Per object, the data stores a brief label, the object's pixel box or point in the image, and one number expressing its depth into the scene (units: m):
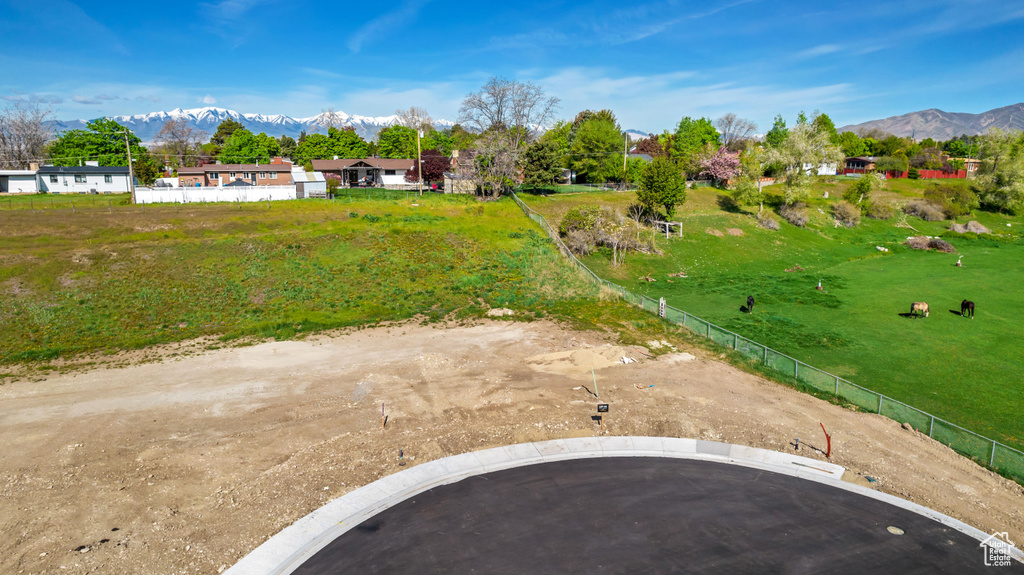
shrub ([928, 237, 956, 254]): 62.31
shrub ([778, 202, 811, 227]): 71.94
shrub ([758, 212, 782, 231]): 69.19
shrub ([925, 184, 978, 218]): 81.19
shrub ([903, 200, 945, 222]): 80.50
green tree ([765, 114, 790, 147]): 118.48
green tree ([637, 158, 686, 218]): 59.62
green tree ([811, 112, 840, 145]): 121.84
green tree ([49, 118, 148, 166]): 85.62
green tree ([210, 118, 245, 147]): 135.00
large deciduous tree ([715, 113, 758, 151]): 149.88
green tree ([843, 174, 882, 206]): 79.75
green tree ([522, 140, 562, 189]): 68.00
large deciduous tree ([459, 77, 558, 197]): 66.25
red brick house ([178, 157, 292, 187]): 76.94
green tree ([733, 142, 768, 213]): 73.06
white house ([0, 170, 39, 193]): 70.19
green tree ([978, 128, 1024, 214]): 82.06
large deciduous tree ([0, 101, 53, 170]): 99.25
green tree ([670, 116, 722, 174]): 93.75
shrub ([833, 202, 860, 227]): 74.62
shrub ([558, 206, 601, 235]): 52.59
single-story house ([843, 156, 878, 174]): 120.00
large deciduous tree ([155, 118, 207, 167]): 120.55
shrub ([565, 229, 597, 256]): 52.19
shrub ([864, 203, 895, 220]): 79.00
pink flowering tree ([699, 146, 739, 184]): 87.56
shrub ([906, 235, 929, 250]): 64.38
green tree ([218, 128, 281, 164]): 102.19
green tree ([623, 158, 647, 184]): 79.94
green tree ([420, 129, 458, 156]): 125.54
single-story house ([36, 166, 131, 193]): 71.69
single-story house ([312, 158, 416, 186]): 86.50
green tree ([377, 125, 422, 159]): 116.14
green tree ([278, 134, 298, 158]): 130.50
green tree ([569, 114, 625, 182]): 80.88
